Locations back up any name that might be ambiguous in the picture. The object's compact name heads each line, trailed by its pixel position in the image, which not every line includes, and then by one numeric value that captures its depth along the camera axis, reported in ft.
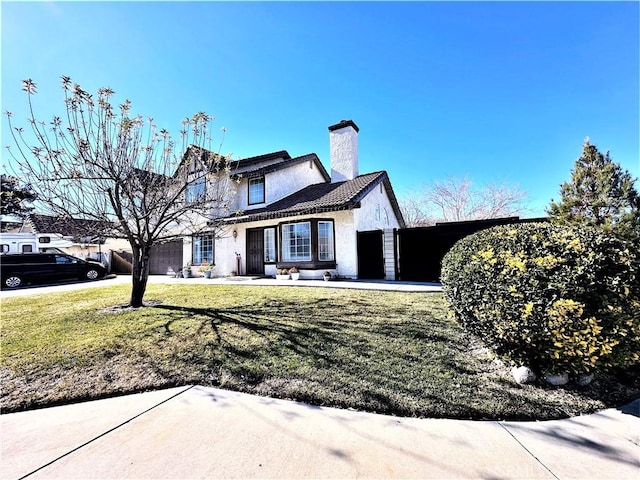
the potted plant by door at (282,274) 40.93
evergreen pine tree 24.91
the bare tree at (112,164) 18.72
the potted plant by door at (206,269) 47.75
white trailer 73.87
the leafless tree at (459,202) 90.74
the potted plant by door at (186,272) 49.85
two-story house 39.52
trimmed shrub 8.98
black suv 43.27
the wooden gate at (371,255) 38.32
